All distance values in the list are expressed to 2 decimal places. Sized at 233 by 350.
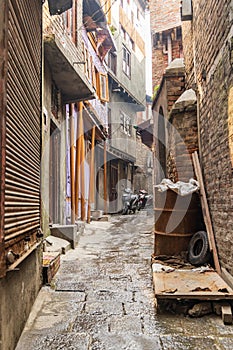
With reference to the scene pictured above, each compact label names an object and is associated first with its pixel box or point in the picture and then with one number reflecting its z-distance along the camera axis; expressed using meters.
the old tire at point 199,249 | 4.80
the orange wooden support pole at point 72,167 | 8.70
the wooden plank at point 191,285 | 3.40
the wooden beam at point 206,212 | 4.58
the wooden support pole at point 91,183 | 11.52
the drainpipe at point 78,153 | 9.22
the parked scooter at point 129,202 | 17.05
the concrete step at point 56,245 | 6.15
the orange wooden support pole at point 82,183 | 10.03
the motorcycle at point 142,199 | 19.42
